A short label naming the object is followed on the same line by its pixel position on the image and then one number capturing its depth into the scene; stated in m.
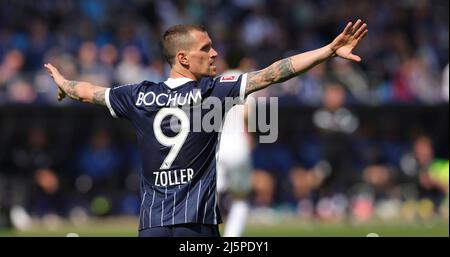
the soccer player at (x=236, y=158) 23.59
